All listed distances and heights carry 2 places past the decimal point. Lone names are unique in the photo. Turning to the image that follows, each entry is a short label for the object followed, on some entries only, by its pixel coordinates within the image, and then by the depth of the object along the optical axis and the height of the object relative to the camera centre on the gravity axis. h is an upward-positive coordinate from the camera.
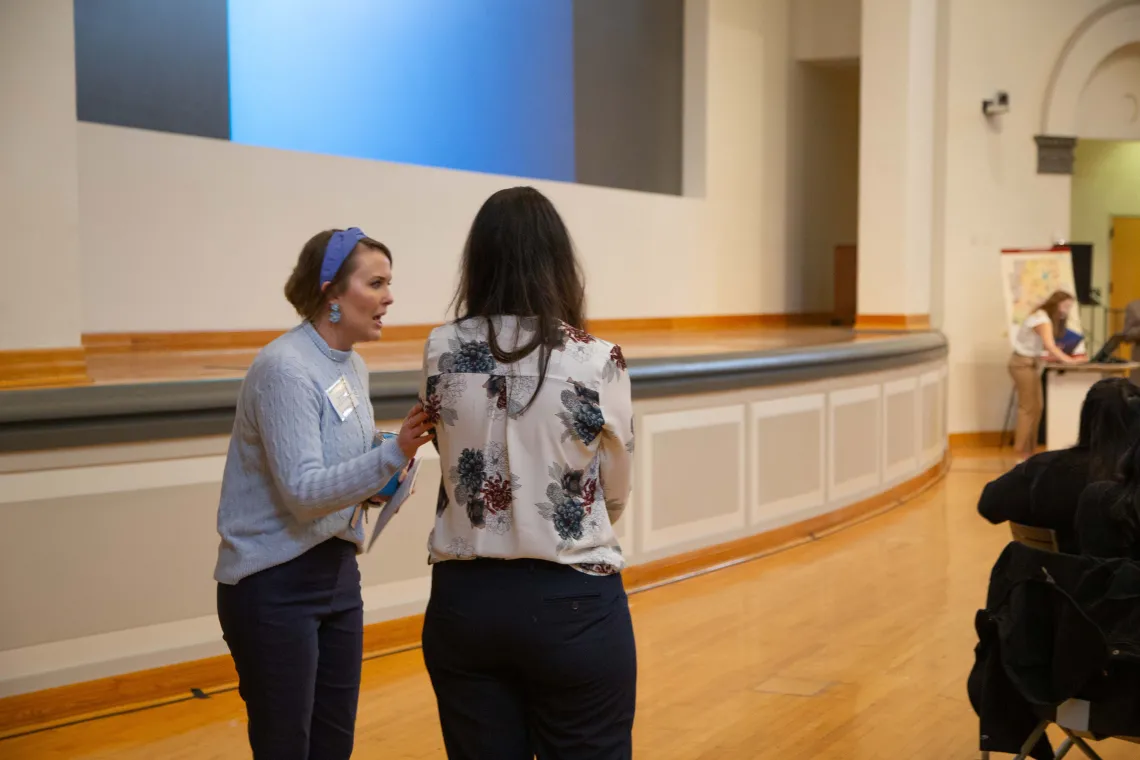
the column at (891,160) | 10.70 +1.16
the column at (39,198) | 3.93 +0.32
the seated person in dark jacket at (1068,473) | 3.16 -0.47
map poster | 10.91 +0.14
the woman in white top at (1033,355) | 10.51 -0.50
